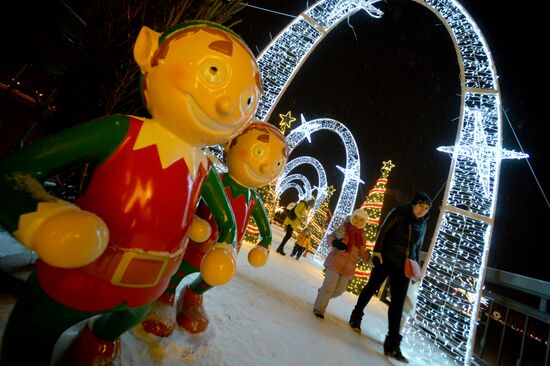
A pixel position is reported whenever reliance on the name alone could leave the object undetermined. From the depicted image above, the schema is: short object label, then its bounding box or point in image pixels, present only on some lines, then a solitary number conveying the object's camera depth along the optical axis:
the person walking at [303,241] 8.76
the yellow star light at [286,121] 9.23
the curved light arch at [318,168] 18.42
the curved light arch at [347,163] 10.20
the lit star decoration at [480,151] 4.11
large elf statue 0.85
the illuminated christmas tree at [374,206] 8.33
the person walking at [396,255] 3.35
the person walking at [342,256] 3.56
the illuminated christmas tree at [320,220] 16.72
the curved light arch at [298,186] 31.17
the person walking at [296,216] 8.72
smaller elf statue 1.85
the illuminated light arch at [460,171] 4.11
